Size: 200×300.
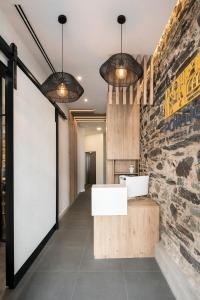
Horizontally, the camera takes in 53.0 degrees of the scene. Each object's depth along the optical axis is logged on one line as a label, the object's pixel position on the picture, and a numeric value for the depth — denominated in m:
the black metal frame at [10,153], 2.36
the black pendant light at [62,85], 2.57
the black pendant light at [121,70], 2.29
